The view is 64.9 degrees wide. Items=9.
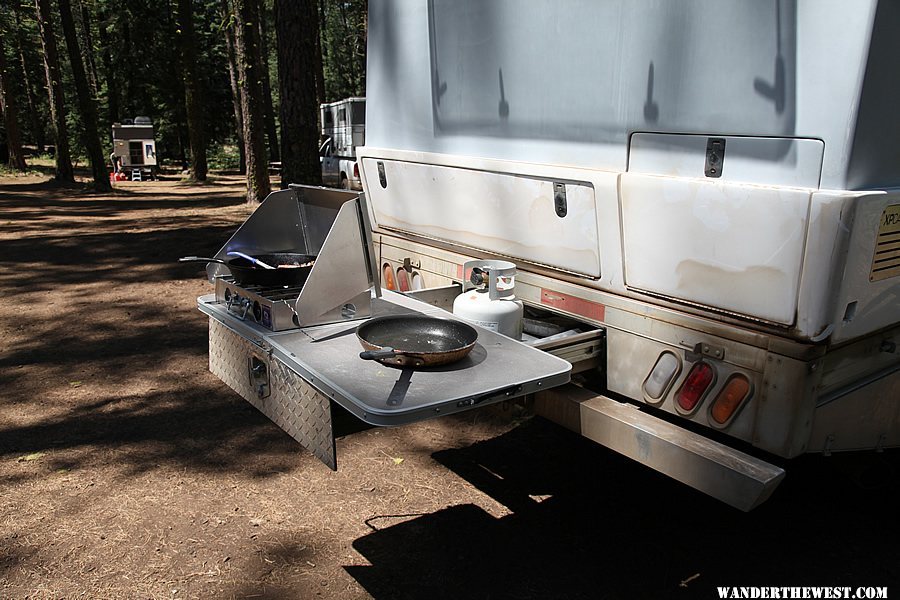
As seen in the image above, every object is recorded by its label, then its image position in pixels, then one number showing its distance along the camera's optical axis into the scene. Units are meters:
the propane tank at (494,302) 3.08
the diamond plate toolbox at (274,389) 2.52
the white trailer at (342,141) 19.66
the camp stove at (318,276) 2.90
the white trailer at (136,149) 21.95
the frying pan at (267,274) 3.19
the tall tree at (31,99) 32.23
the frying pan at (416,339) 2.51
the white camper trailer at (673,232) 2.30
